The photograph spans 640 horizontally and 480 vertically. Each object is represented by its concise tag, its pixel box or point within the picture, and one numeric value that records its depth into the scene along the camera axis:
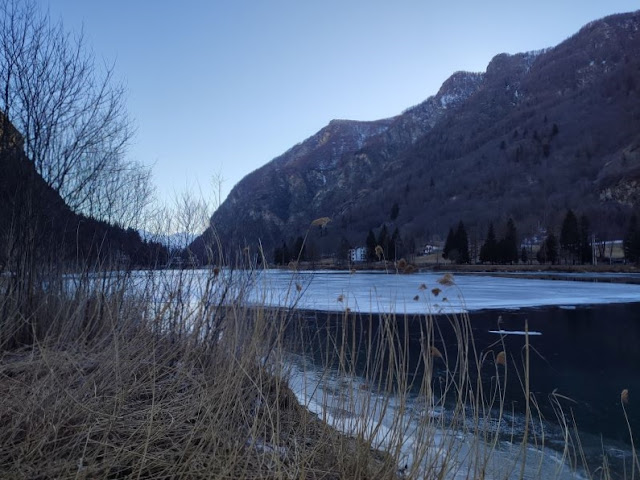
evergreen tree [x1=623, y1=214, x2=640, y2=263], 54.66
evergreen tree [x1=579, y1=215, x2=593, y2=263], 60.78
